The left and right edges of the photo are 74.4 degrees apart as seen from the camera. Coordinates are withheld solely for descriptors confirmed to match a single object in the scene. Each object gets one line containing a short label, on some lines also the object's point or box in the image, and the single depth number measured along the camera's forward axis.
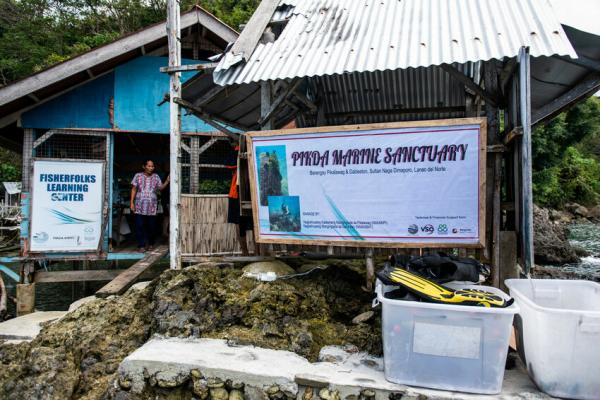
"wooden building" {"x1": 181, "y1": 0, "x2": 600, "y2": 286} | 4.16
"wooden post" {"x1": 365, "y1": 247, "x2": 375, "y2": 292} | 4.88
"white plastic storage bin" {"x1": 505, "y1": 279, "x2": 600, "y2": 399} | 2.85
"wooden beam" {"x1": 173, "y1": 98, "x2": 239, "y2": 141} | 5.89
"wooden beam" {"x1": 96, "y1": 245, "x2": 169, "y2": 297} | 6.55
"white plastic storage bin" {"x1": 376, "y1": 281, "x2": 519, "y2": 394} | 3.04
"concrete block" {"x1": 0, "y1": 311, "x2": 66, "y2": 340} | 5.62
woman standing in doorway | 8.92
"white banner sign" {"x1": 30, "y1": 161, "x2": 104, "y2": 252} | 8.48
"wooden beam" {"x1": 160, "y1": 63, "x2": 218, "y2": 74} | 5.28
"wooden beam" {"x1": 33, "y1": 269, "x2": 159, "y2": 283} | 8.55
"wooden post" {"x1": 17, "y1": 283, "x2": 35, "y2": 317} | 8.03
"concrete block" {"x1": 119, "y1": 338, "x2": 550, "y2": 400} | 3.18
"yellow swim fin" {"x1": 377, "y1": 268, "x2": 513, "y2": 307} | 3.16
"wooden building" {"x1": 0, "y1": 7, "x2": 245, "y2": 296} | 7.86
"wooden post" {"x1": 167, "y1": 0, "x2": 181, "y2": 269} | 6.10
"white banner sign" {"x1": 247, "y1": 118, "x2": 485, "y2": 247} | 4.34
